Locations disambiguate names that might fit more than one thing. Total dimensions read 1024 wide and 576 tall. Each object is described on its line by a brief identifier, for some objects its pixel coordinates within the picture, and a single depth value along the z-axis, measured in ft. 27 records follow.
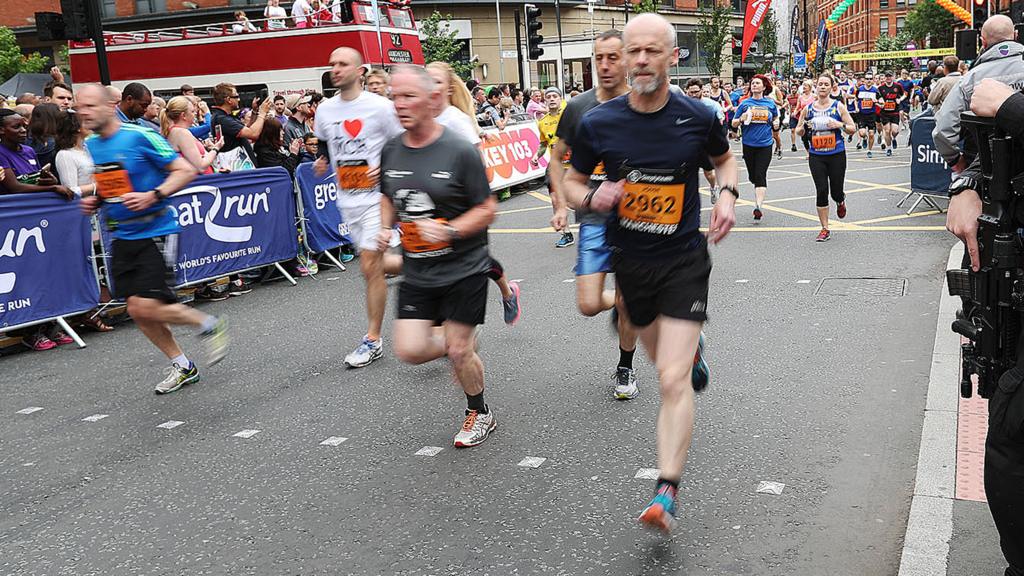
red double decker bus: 64.39
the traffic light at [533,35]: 81.82
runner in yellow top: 36.22
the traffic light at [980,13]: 62.68
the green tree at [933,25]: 291.17
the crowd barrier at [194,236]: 24.40
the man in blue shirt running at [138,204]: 18.74
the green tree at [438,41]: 130.21
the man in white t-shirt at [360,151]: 20.99
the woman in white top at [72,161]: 26.50
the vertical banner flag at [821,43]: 191.83
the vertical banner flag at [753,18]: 99.14
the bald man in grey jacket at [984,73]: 15.75
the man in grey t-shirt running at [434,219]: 14.61
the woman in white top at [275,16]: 65.82
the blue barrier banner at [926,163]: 39.86
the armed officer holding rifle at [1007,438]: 8.78
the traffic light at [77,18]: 35.86
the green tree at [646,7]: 170.09
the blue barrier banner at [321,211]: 34.09
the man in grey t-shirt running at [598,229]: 16.29
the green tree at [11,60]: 141.13
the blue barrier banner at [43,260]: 24.13
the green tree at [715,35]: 186.19
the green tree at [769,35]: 268.82
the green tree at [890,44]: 331.57
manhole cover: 24.90
